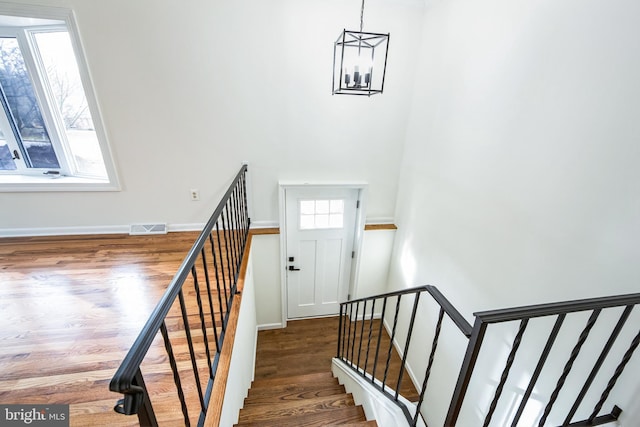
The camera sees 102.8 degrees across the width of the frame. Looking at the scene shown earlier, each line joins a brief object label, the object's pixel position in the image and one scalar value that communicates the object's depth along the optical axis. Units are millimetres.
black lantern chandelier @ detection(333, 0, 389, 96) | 2647
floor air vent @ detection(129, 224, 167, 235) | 2870
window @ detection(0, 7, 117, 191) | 2336
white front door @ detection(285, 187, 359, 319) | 3289
